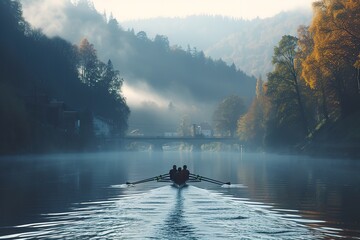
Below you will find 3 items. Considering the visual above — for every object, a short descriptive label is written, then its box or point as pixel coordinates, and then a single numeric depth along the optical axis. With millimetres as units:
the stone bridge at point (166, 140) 172225
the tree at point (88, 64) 166625
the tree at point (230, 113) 182750
